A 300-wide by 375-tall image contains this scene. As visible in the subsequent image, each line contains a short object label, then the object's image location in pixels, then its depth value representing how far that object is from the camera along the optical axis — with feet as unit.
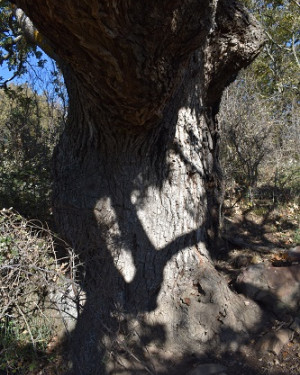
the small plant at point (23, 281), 8.85
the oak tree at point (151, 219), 11.77
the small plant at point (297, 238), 17.42
